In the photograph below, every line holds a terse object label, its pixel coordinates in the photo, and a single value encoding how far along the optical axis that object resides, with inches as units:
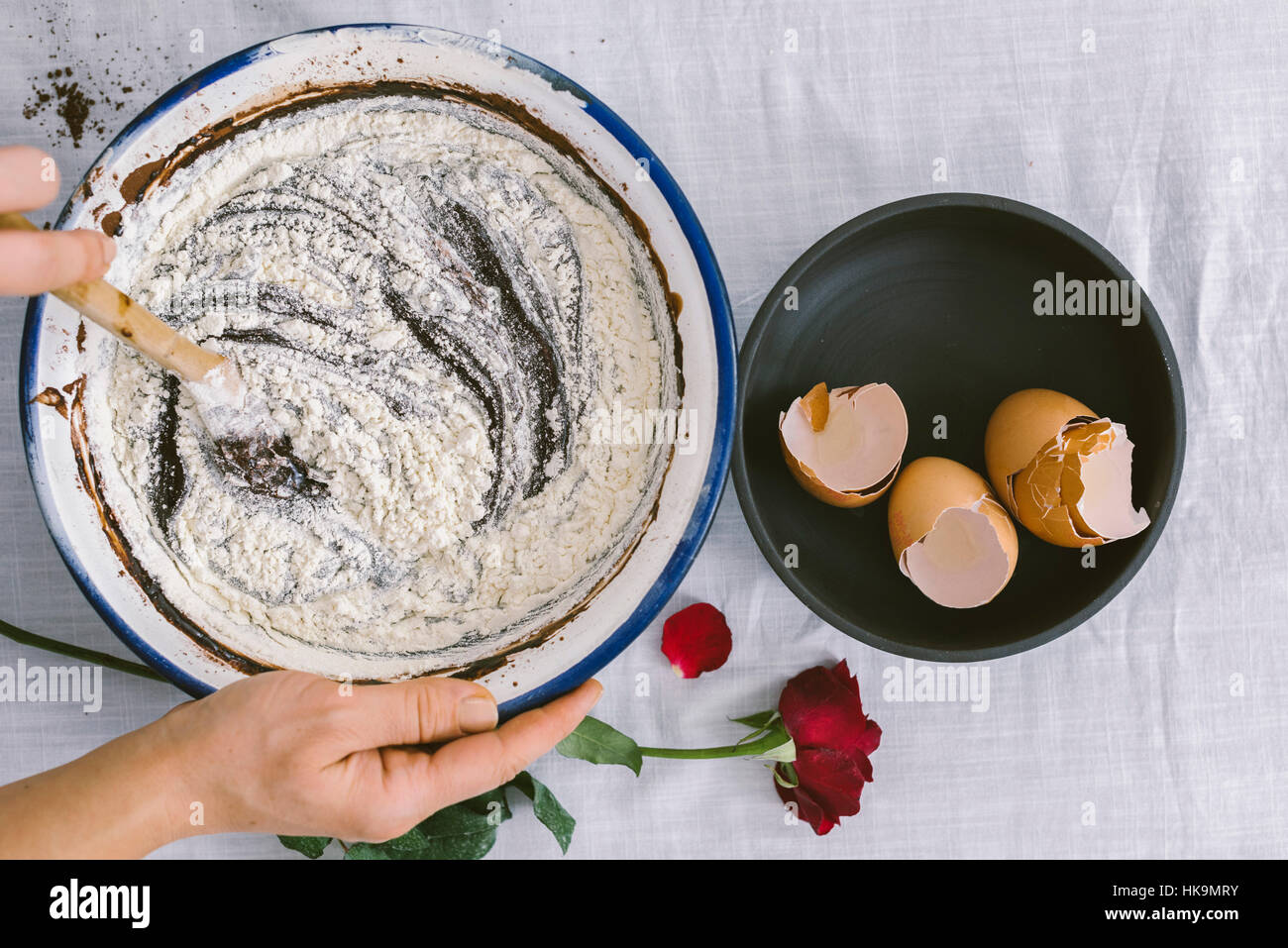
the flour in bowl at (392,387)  25.7
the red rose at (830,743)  27.5
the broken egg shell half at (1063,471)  24.4
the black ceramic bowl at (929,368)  27.5
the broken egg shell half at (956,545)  24.9
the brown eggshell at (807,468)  25.5
